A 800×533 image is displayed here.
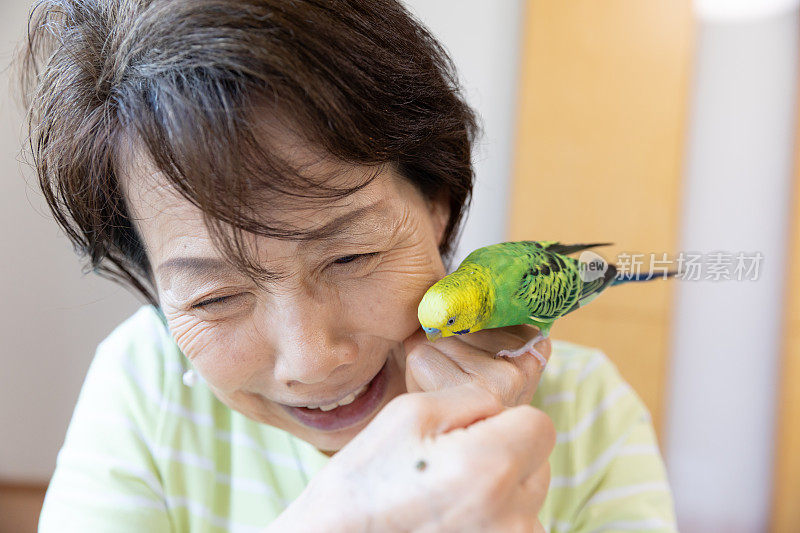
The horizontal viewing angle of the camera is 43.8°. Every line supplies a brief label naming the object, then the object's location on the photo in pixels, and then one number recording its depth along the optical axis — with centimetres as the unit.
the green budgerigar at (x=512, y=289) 47
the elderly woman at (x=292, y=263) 40
